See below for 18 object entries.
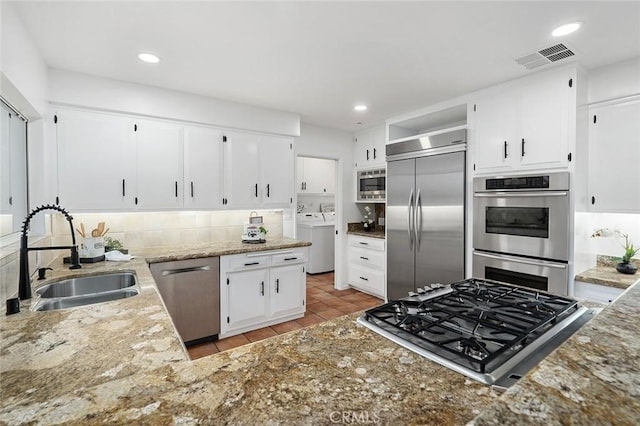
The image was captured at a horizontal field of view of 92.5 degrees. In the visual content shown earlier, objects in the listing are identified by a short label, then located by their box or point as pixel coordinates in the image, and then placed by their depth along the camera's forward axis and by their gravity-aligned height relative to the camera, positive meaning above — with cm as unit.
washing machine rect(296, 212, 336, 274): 571 -63
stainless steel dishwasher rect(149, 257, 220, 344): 276 -78
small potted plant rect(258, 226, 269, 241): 351 -26
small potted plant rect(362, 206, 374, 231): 483 -14
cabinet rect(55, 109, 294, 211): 272 +46
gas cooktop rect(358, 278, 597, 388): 80 -39
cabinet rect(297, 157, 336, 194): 618 +70
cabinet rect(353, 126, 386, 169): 441 +92
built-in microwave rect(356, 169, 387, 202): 439 +37
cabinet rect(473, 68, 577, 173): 247 +75
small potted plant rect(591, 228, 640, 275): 249 -36
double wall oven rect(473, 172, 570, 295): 247 -19
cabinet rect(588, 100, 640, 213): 240 +41
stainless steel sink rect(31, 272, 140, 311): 167 -50
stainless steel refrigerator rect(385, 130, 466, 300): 321 -3
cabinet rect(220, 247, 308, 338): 306 -85
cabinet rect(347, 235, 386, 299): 426 -80
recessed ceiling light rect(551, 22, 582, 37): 192 +116
